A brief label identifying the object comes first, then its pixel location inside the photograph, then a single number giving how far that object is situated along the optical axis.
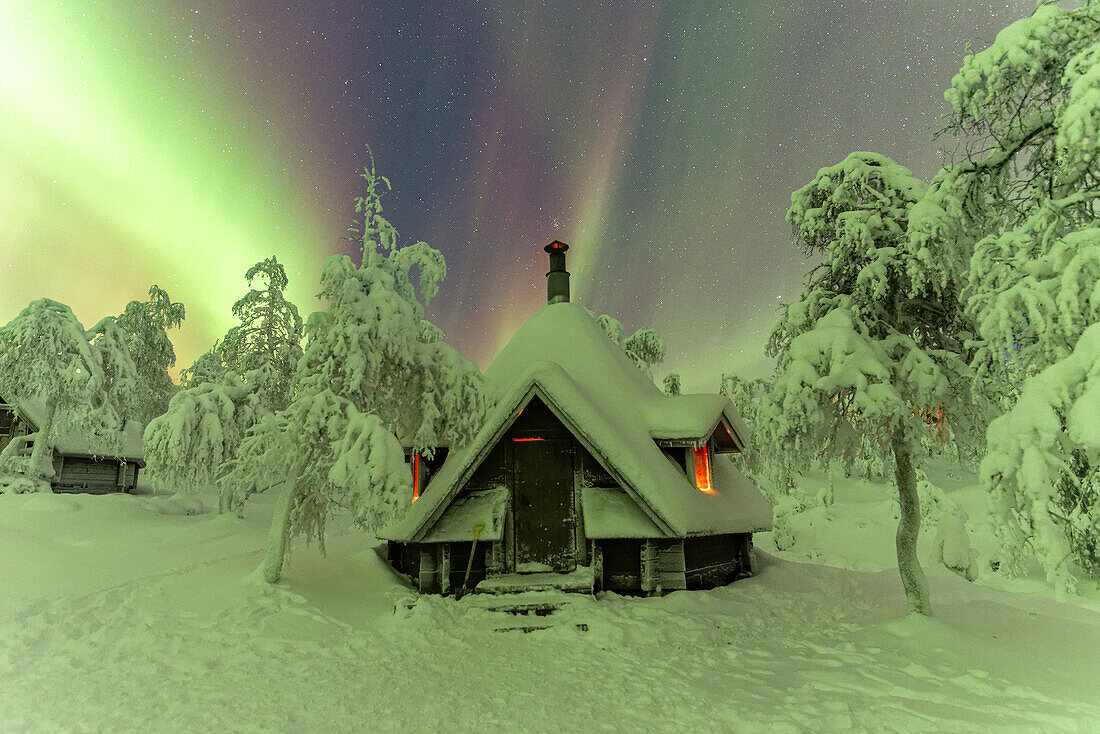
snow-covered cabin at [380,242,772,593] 10.48
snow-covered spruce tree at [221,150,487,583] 9.48
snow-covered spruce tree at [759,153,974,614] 8.63
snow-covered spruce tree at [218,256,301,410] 19.89
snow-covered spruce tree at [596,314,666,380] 27.47
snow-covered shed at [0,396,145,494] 24.56
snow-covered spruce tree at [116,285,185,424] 28.59
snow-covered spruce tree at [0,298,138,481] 19.78
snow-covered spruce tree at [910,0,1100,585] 4.68
